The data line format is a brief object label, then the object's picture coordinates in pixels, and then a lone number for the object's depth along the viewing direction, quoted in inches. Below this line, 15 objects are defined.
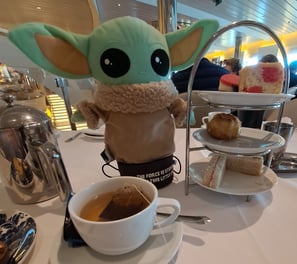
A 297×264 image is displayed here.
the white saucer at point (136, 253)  8.5
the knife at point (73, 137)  27.0
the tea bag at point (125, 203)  9.2
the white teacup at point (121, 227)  7.8
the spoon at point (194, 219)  11.0
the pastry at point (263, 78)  13.3
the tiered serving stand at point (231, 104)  11.3
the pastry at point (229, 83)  16.6
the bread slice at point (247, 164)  13.7
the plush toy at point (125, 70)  11.9
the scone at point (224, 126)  13.2
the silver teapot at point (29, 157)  12.5
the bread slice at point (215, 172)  12.7
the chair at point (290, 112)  35.2
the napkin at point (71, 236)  9.3
